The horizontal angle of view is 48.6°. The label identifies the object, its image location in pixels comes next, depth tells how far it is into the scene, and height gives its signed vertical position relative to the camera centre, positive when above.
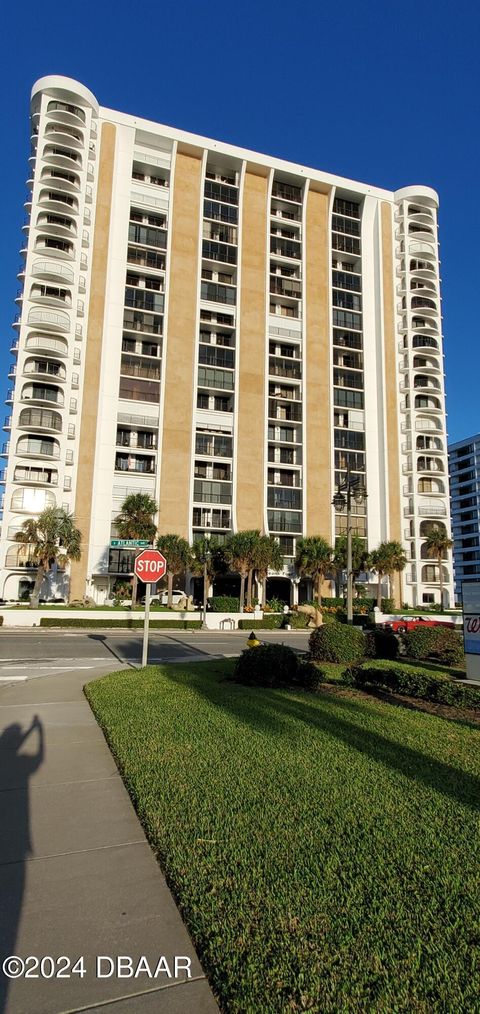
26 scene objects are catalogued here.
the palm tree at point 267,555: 47.34 +3.81
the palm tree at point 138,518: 47.12 +6.95
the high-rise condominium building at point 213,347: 52.59 +27.77
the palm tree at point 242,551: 47.22 +4.10
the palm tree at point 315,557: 51.50 +4.04
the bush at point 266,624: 40.72 -1.98
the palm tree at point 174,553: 47.38 +3.84
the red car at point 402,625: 29.00 -1.32
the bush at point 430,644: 17.36 -1.40
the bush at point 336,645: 15.48 -1.31
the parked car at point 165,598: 50.92 -0.16
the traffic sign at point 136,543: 18.88 +2.04
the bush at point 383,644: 17.16 -1.41
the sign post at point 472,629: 11.54 -0.59
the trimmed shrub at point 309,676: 11.03 -1.59
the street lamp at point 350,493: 24.86 +5.07
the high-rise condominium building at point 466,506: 112.50 +20.86
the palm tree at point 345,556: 54.22 +4.46
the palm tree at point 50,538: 41.75 +4.49
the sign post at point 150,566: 13.38 +0.75
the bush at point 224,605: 48.94 -0.67
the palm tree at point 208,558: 48.41 +3.54
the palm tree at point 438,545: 60.50 +6.33
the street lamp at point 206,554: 39.55 +3.55
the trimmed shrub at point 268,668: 11.30 -1.47
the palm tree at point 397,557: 55.56 +4.49
